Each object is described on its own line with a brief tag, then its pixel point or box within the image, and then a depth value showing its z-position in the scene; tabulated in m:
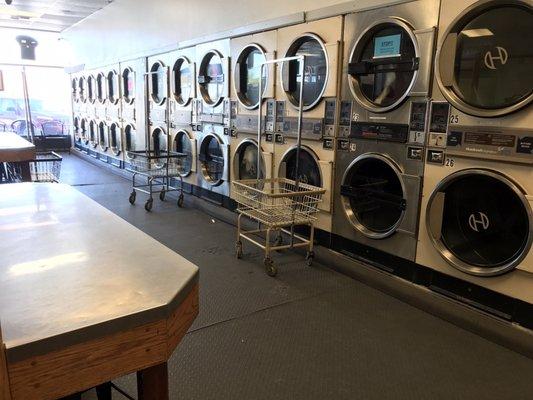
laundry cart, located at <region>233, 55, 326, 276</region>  3.37
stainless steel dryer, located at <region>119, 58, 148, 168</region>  6.92
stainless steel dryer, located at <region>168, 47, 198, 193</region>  5.55
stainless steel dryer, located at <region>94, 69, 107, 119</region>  8.52
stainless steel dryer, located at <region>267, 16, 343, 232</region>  3.46
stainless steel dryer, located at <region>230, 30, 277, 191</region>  4.16
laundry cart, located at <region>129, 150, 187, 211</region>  5.33
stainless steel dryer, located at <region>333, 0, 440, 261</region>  2.81
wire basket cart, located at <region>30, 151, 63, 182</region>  4.70
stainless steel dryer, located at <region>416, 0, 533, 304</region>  2.34
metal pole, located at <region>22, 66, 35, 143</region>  9.60
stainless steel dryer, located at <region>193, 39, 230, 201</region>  4.91
